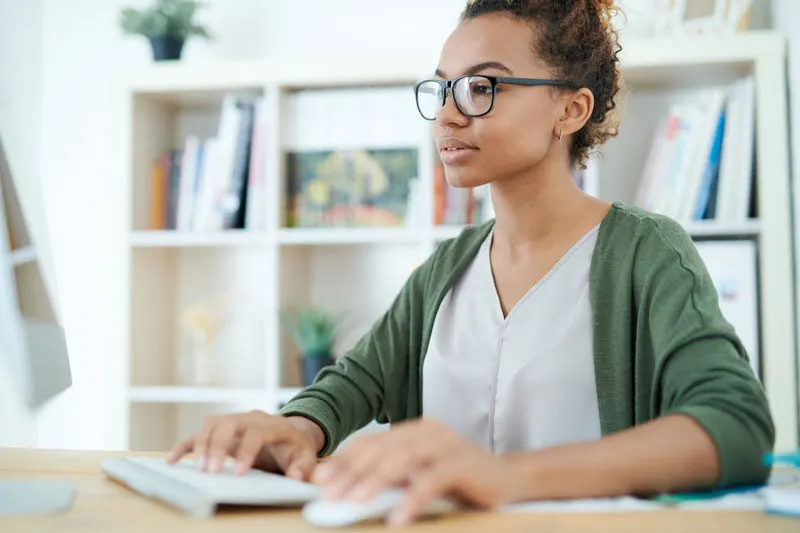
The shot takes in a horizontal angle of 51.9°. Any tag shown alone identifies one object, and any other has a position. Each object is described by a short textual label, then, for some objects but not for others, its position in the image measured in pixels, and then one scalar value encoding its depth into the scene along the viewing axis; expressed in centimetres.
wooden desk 60
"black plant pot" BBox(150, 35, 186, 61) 248
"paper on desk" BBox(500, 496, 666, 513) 66
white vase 259
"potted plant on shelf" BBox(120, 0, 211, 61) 247
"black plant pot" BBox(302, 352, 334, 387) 240
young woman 89
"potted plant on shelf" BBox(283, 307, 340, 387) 241
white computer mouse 60
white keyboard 67
